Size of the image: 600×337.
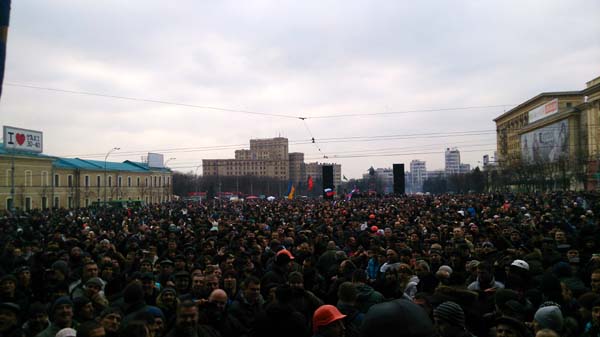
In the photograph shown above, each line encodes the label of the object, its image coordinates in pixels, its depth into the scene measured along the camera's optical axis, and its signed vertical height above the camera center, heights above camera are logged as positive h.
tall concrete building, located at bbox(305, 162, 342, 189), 169.86 +4.05
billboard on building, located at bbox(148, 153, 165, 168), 92.50 +5.02
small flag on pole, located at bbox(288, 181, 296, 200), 42.96 -0.91
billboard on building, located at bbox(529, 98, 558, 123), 81.50 +12.54
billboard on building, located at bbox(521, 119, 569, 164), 68.44 +6.05
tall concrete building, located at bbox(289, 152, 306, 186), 151.68 +4.09
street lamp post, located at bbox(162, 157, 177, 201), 91.92 -0.92
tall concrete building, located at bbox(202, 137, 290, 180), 103.79 +5.23
